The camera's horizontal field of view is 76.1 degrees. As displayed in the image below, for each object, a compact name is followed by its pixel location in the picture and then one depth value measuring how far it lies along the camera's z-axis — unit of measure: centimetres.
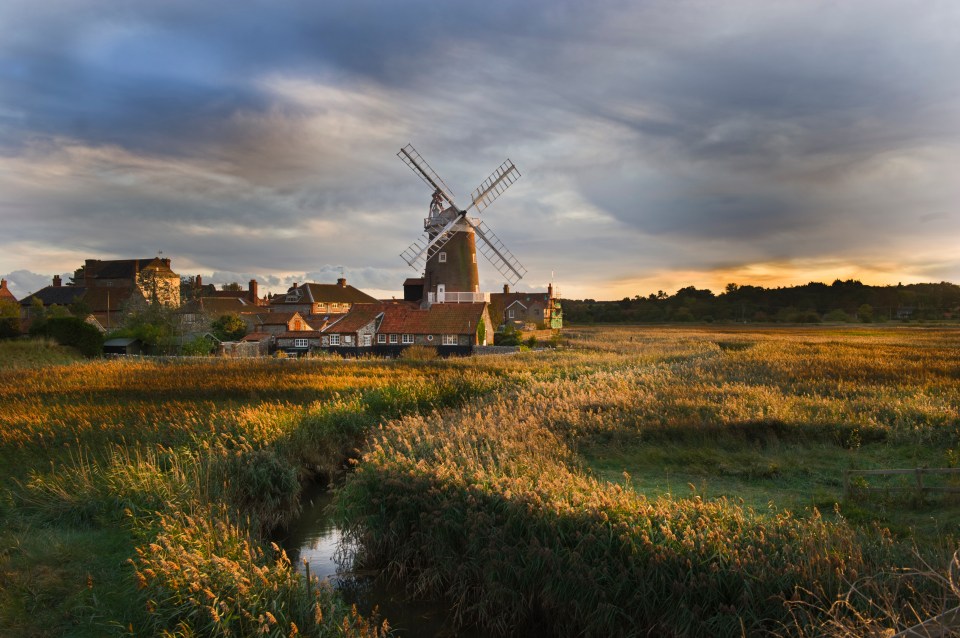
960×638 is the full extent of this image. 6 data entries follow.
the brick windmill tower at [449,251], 5391
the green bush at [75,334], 4509
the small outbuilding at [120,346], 5126
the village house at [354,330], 5512
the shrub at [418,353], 4168
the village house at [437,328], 5147
